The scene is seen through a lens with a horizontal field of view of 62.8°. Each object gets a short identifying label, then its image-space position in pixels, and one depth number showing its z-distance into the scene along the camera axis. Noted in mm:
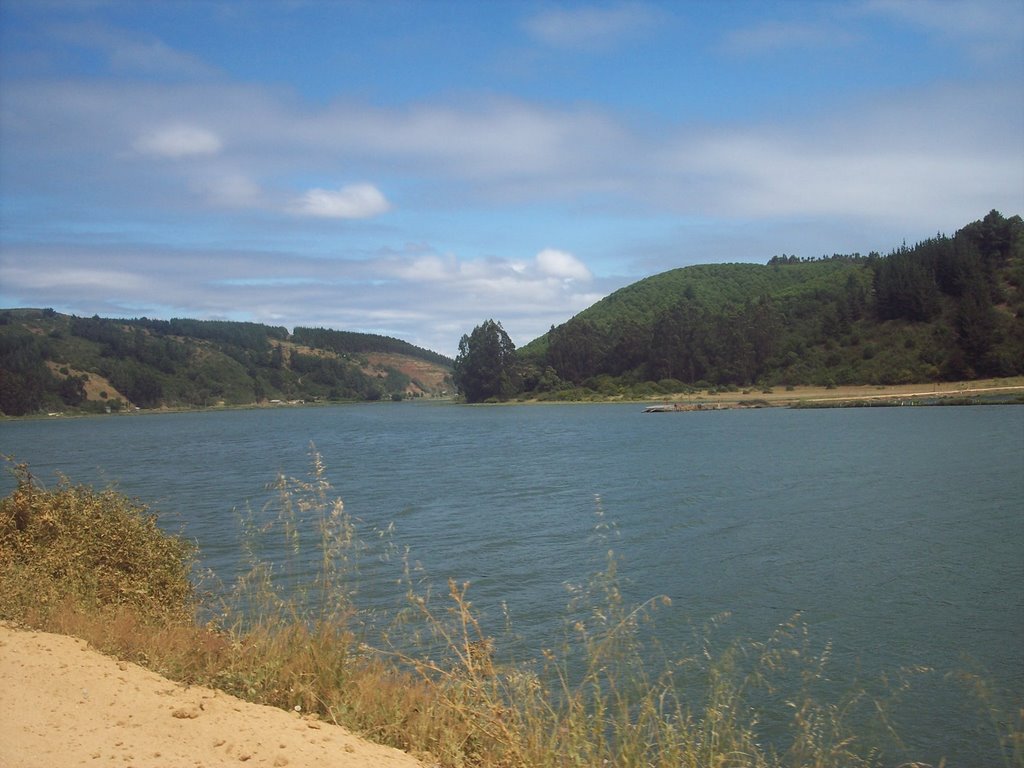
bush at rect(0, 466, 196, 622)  9680
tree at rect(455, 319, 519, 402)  157375
